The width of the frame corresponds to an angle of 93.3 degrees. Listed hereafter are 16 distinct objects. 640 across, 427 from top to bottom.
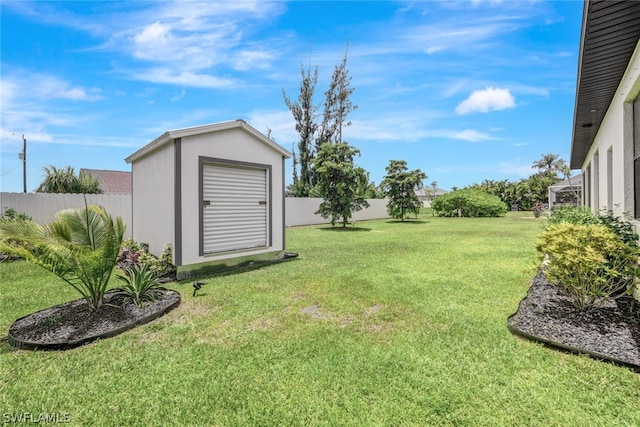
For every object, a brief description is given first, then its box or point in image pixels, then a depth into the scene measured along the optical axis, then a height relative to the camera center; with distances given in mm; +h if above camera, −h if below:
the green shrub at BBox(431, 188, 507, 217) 26375 +453
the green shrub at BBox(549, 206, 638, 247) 4299 -246
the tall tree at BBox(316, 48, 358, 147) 30281 +10655
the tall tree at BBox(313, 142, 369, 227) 16578 +1711
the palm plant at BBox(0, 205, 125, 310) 3697 -402
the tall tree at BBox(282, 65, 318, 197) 28906 +9328
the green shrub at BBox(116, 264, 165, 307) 4598 -1193
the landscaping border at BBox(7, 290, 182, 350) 3389 -1469
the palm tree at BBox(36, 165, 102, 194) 14609 +1494
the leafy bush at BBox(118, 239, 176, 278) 6465 -1087
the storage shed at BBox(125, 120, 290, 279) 6332 +378
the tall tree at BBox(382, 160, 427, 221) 21297 +1710
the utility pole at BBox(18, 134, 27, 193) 20641 +3628
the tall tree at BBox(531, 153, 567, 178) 52578 +7967
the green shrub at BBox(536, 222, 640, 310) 3615 -620
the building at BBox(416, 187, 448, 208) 50562 +2948
